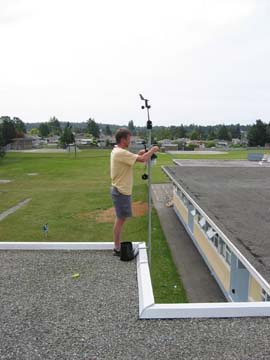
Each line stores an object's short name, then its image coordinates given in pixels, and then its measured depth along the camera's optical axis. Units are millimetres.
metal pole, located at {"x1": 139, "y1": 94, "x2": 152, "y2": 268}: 4548
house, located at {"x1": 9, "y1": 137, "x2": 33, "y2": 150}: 70625
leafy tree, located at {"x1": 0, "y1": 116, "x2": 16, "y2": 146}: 47906
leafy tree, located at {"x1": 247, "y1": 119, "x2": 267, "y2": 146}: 71812
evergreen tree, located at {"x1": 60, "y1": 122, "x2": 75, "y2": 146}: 66419
